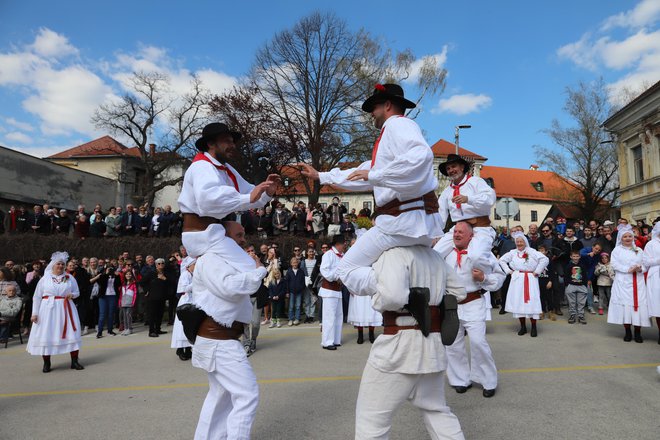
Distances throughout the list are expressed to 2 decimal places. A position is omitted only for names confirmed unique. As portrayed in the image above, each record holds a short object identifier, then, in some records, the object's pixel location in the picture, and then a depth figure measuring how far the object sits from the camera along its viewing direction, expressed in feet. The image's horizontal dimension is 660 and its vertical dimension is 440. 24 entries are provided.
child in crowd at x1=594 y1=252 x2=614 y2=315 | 37.11
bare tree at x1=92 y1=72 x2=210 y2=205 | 124.88
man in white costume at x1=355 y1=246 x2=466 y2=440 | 8.84
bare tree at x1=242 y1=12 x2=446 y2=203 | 86.07
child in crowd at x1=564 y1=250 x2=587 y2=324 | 34.32
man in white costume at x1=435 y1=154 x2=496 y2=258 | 17.37
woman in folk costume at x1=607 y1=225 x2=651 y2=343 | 26.99
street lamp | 82.05
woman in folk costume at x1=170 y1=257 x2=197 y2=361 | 26.35
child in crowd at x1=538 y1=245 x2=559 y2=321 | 36.96
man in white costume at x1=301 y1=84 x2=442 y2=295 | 9.30
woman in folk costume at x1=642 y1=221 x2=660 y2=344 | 26.14
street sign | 56.75
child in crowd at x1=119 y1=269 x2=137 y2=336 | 39.47
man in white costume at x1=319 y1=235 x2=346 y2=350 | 28.37
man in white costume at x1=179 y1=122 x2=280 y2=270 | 11.02
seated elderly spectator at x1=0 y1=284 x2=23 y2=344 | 34.22
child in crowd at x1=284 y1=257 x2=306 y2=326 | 39.70
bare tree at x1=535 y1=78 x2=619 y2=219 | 116.16
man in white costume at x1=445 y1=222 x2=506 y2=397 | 17.44
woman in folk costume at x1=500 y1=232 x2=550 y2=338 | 29.68
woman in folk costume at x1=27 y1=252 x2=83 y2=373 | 25.13
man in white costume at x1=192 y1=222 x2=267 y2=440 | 10.69
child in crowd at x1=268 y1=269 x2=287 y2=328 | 39.40
